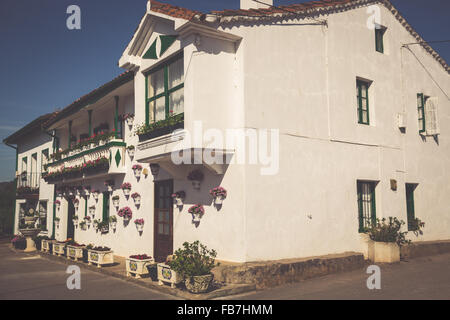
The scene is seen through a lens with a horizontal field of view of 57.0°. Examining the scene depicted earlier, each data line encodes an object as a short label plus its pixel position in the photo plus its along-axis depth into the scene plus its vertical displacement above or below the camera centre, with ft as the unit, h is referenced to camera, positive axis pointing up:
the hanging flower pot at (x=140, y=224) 42.86 -2.02
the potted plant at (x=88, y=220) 54.71 -2.03
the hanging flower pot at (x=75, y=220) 58.65 -2.11
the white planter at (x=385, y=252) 37.81 -4.60
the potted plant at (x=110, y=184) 49.19 +2.45
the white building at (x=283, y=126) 31.73 +6.85
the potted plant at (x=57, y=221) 64.14 -2.43
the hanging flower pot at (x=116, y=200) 47.81 +0.54
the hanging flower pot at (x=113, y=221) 48.65 -1.97
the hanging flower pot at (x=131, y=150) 45.88 +5.99
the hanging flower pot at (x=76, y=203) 58.65 +0.29
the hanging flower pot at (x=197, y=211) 33.63 -0.58
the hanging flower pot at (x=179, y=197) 35.94 +0.61
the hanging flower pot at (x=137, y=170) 43.91 +3.66
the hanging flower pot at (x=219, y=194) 31.83 +0.73
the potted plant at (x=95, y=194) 53.32 +1.41
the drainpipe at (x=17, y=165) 88.74 +8.59
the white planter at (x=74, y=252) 46.42 -5.34
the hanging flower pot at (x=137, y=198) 43.86 +0.68
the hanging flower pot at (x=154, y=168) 39.54 +3.45
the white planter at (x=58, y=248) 51.21 -5.38
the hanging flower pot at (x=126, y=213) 45.34 -0.92
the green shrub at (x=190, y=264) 27.12 -3.97
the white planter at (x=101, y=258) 41.11 -5.25
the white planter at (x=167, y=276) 28.58 -5.03
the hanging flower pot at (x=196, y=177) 33.76 +2.17
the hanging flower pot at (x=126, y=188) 45.70 +1.82
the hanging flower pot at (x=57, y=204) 64.45 +0.20
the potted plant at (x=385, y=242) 37.93 -3.74
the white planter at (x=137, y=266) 33.88 -5.09
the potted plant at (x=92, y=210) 54.03 -0.66
